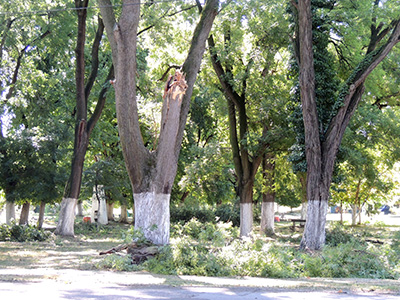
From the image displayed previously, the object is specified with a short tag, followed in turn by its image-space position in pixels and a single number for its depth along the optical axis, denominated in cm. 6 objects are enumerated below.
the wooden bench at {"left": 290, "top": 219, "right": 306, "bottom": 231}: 3409
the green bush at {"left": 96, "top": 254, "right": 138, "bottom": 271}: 1209
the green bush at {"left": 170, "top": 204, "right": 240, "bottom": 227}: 3594
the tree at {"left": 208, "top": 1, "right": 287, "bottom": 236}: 2281
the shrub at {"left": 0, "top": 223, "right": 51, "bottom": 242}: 2117
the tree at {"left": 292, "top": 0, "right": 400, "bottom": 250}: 1797
